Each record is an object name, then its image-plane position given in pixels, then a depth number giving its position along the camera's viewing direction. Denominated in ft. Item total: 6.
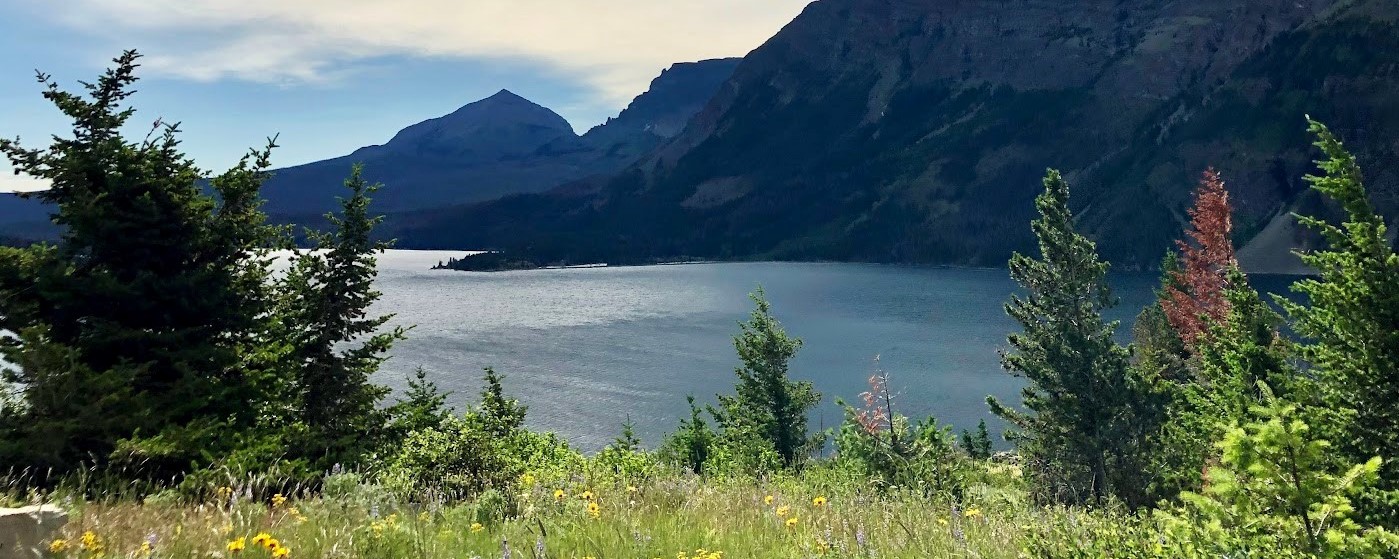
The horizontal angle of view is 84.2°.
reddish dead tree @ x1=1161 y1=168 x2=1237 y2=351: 159.12
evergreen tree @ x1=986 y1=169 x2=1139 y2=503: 107.34
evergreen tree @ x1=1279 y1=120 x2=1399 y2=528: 42.06
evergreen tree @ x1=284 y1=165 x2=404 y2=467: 64.34
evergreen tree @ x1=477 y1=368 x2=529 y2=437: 57.72
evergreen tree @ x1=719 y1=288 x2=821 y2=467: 148.97
